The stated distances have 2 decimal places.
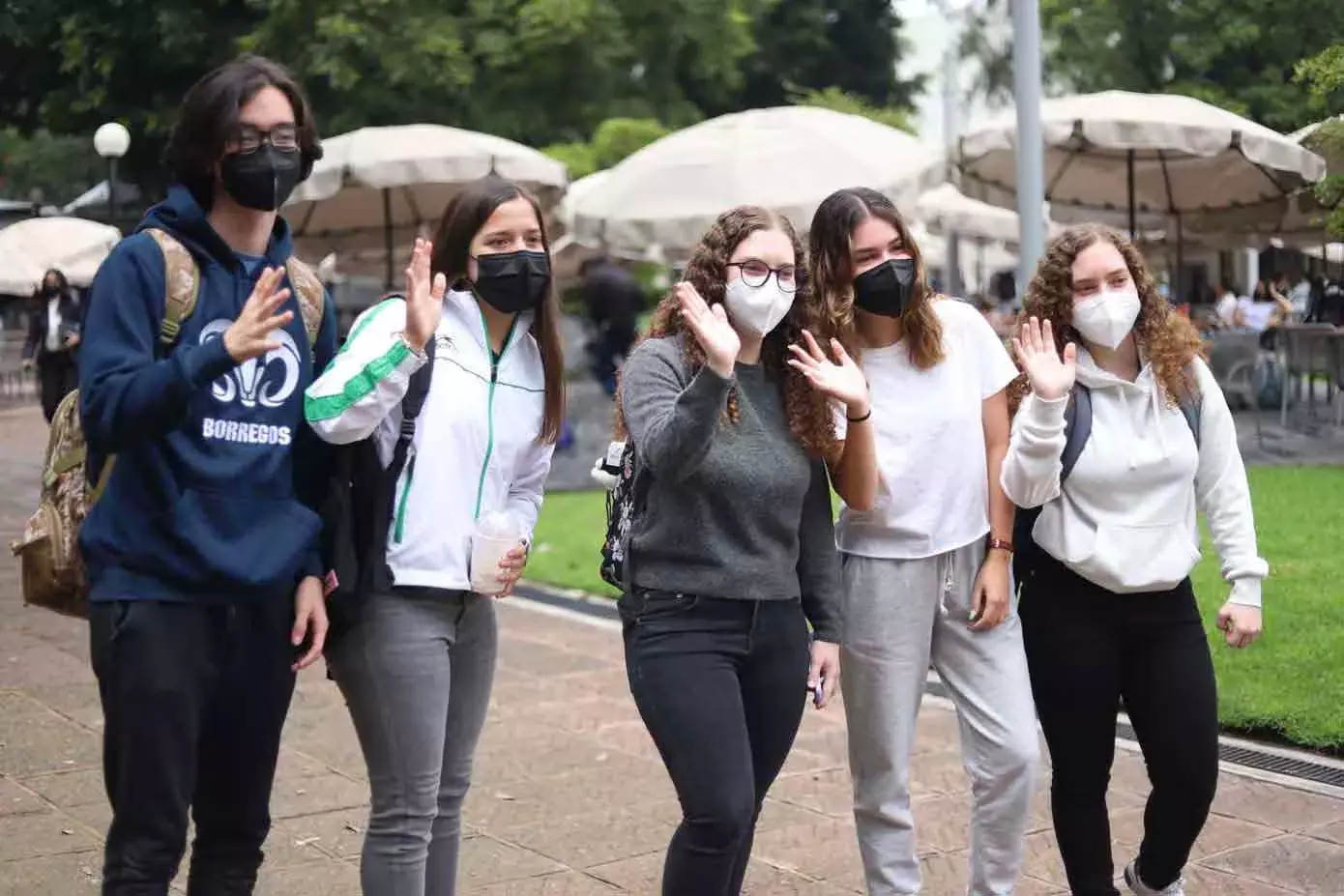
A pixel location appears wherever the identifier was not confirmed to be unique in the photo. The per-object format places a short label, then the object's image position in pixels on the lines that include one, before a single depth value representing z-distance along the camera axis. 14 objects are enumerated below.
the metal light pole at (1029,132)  7.93
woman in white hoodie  3.82
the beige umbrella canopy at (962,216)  19.09
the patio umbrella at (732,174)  13.84
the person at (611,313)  16.33
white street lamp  23.44
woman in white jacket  3.29
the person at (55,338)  13.33
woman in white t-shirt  3.79
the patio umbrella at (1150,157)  10.51
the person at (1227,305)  18.70
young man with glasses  2.96
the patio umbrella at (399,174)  13.14
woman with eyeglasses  3.33
